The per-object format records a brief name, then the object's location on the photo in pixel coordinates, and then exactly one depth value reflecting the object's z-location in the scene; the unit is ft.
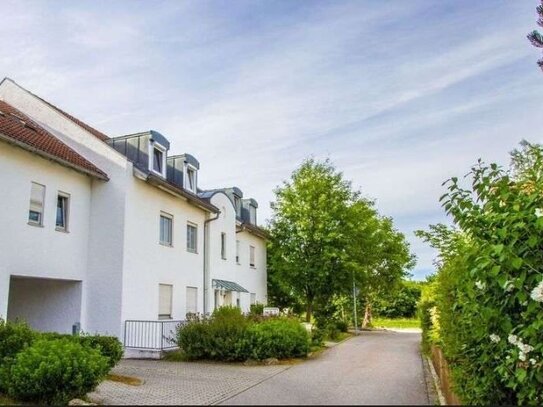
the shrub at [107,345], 37.50
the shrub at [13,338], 32.60
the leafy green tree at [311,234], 102.99
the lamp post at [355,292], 107.39
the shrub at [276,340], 54.54
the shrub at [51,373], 27.71
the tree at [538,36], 18.81
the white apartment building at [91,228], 48.93
